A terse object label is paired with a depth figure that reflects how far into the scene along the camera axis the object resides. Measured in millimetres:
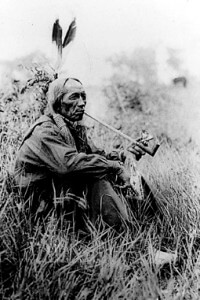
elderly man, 2787
